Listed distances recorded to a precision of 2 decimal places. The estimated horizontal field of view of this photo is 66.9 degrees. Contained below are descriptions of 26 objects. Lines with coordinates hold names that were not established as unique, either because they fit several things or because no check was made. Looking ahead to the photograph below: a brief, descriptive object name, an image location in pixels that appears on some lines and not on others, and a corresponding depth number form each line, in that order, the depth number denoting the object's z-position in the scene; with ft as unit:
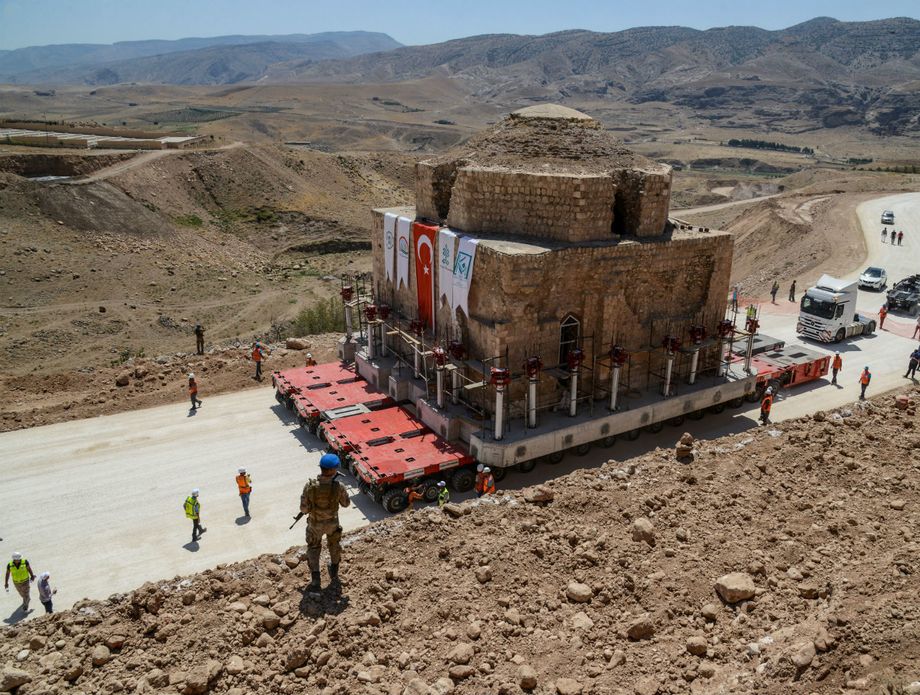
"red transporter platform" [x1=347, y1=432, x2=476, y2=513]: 54.54
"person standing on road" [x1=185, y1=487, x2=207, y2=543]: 49.83
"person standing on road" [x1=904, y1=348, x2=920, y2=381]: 80.74
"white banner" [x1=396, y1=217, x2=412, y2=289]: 74.72
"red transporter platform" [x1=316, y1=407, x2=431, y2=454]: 60.80
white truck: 93.50
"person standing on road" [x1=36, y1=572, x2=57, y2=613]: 42.28
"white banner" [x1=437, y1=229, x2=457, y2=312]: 66.27
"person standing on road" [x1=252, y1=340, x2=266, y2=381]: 80.89
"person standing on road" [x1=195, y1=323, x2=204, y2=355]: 86.80
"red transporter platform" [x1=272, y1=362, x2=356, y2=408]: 72.23
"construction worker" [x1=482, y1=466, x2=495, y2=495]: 52.65
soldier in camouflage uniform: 36.70
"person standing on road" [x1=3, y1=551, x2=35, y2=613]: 42.52
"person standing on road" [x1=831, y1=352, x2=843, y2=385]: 79.82
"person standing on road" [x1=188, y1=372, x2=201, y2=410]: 72.29
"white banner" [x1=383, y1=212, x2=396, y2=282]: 77.77
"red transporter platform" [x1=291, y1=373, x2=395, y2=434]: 66.44
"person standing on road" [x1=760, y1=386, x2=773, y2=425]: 68.08
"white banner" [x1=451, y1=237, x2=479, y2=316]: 62.69
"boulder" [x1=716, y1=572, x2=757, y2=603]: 34.12
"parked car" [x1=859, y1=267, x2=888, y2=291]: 118.52
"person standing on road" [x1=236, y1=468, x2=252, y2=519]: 53.26
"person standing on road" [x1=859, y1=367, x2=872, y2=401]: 74.90
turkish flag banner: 70.85
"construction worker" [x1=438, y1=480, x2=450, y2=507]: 52.85
